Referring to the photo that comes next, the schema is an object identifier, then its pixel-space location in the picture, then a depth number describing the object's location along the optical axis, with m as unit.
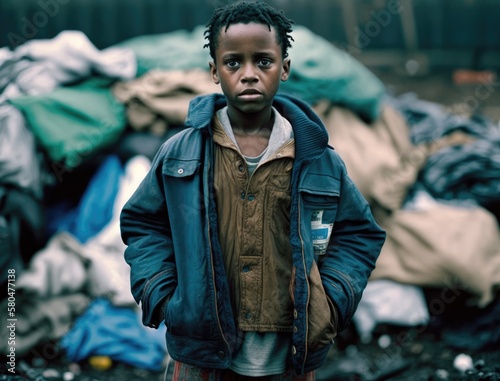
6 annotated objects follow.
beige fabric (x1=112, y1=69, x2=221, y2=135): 4.82
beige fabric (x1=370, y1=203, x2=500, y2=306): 4.40
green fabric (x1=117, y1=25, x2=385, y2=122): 4.97
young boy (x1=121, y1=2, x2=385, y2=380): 2.03
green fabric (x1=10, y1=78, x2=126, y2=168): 4.44
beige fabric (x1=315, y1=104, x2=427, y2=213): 4.76
